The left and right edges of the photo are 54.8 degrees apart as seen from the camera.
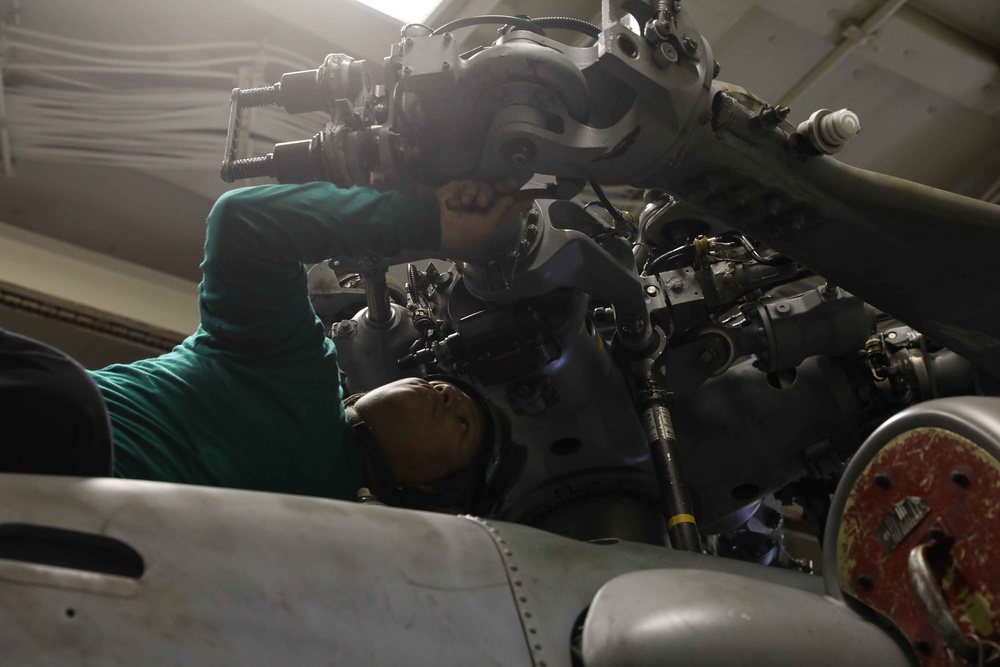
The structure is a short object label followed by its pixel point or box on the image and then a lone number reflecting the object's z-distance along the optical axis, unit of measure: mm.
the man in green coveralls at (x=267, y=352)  1422
